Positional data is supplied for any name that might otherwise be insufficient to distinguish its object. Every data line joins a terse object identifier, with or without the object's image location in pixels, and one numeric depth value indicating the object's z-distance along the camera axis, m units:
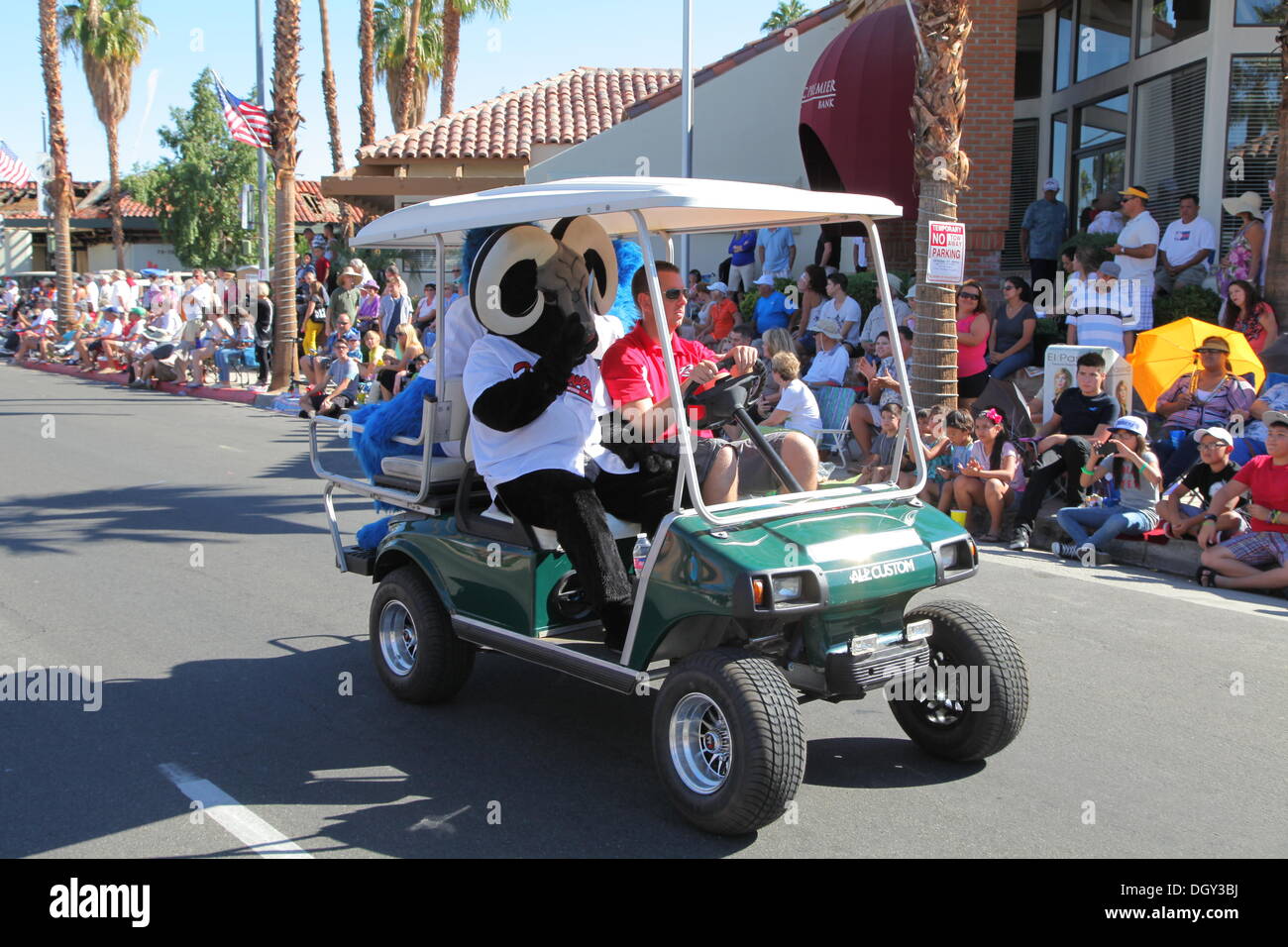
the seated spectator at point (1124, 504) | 8.23
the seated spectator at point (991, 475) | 8.92
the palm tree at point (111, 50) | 44.62
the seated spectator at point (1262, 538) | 7.38
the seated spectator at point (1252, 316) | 10.38
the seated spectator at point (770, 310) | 14.77
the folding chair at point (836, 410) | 11.21
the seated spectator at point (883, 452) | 9.18
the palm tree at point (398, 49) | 35.38
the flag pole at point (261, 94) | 22.48
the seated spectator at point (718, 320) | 15.41
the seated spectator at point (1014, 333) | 11.91
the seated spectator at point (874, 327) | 12.52
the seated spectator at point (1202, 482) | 8.02
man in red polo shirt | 4.57
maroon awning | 14.19
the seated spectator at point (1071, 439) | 8.88
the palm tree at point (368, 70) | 31.33
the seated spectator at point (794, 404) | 8.84
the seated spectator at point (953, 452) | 9.17
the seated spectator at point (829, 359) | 12.09
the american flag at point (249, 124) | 21.33
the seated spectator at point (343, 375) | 12.94
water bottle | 5.05
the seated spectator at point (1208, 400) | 9.10
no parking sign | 9.52
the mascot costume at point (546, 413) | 4.55
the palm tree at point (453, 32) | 31.61
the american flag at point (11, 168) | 28.89
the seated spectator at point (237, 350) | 20.50
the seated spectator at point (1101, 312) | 11.51
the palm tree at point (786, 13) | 47.16
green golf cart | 3.89
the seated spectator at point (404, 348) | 11.58
